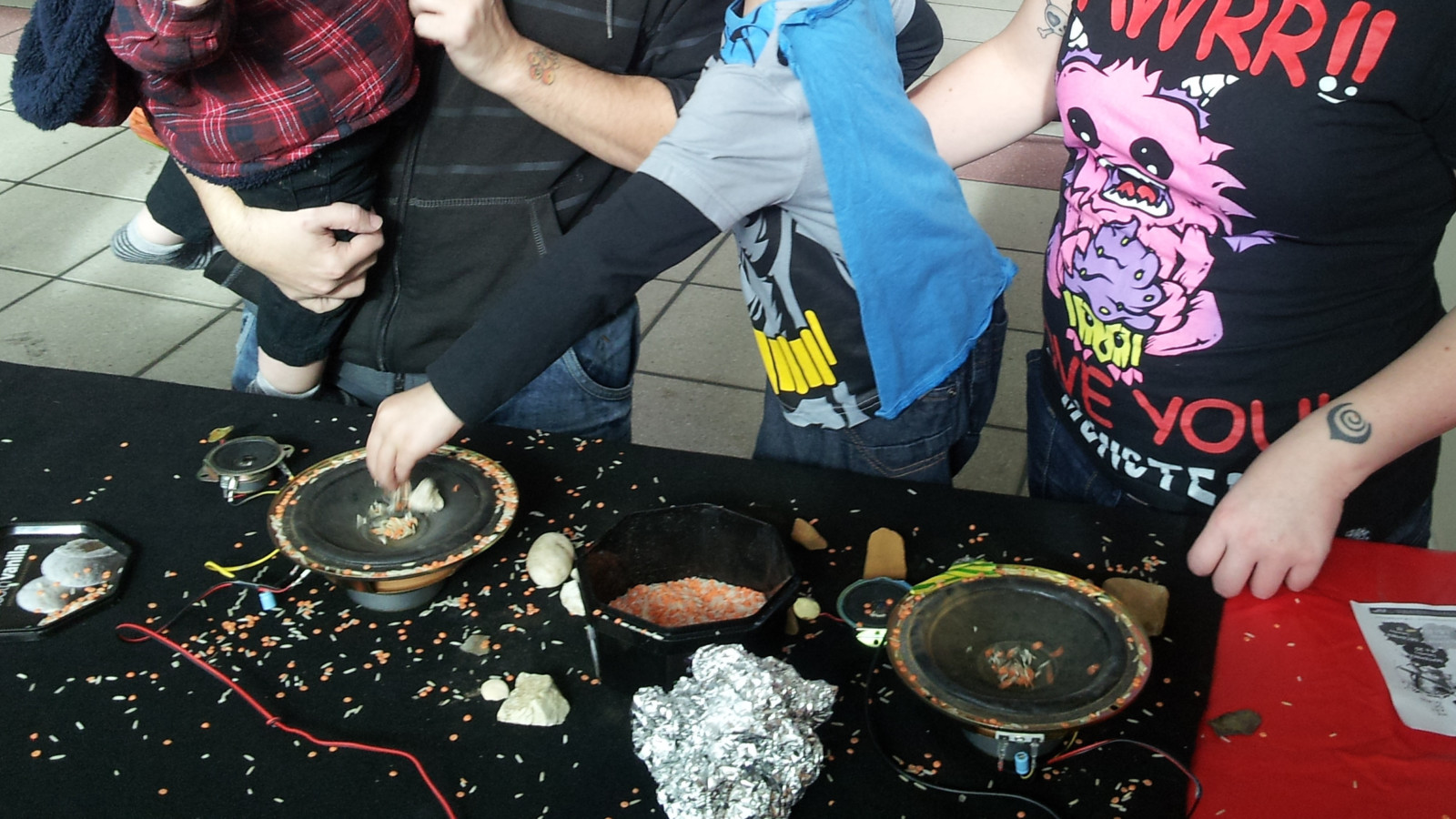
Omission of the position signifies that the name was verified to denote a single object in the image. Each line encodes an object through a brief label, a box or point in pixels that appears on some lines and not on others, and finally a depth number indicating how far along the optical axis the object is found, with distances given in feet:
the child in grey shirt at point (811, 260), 3.24
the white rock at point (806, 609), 3.11
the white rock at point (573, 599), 3.14
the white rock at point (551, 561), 3.24
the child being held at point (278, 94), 3.43
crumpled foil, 2.44
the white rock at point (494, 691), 2.85
